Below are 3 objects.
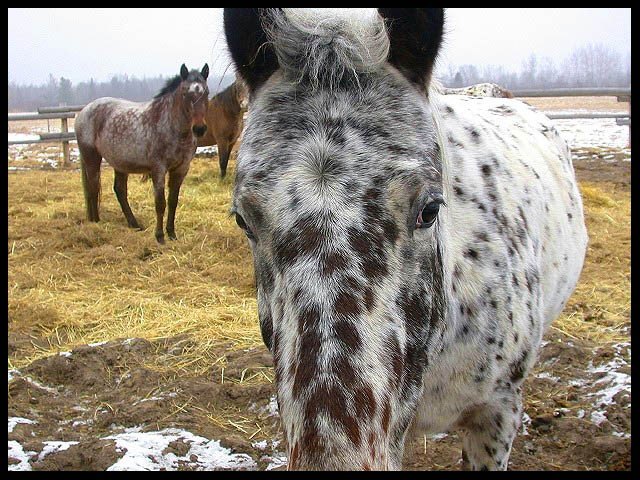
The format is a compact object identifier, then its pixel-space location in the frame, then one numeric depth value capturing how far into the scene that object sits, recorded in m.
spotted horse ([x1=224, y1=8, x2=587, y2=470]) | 1.44
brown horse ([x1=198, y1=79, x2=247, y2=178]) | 11.91
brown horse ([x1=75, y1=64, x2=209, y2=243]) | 8.34
